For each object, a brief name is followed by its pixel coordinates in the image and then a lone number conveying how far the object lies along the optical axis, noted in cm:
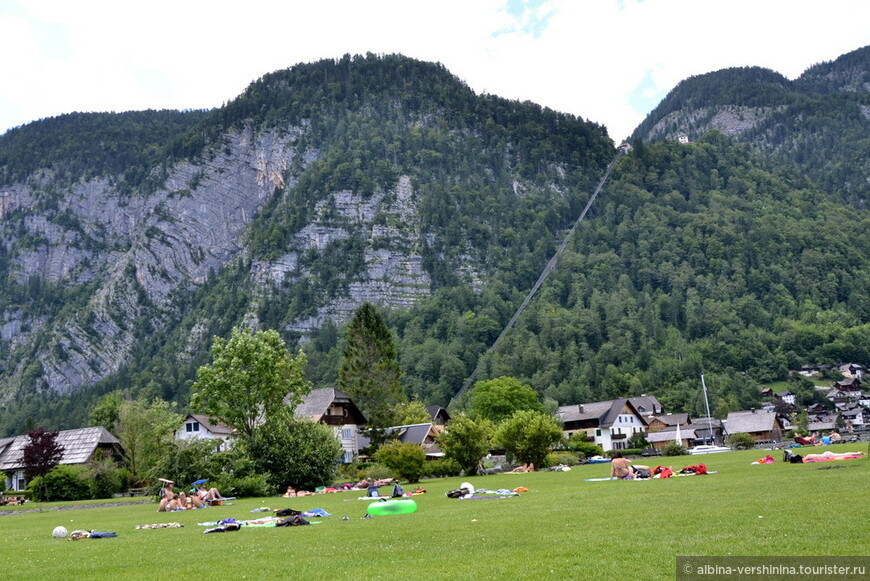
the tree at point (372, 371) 8125
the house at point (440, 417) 10808
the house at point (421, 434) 8012
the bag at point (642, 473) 3840
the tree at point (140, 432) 6296
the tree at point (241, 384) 5581
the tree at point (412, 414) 8856
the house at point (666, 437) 11131
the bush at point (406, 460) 4978
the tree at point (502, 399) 10675
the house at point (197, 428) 8662
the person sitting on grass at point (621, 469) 3881
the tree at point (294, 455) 4881
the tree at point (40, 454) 6446
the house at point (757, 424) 10831
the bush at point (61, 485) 6069
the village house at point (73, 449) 7781
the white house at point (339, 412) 8056
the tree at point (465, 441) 5709
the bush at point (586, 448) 8727
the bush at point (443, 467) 5834
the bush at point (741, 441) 8512
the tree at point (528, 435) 6050
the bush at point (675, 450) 7725
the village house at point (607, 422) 11406
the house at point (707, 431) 11348
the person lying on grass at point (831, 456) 3806
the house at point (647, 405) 12975
